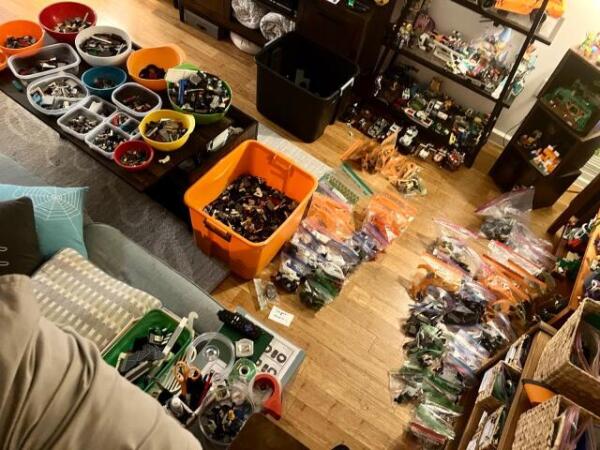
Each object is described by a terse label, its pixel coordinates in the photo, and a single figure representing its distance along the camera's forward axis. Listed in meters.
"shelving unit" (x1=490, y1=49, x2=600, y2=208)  2.09
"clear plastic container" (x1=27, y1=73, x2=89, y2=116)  1.70
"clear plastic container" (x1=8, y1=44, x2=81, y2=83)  1.77
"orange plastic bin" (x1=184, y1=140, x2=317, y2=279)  1.76
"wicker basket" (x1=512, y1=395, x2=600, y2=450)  1.08
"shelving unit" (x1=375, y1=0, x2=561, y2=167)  2.04
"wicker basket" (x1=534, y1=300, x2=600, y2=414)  1.16
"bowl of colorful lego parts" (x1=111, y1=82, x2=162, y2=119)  1.82
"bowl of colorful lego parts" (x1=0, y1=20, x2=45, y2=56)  1.82
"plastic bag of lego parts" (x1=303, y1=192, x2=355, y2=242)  2.13
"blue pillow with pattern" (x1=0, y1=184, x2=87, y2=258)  1.40
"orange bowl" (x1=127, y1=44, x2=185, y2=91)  1.86
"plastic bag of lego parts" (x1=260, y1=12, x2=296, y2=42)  2.63
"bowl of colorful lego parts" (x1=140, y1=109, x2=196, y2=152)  1.67
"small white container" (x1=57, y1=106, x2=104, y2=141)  1.68
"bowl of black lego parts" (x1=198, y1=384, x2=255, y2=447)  1.22
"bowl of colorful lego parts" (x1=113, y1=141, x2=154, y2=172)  1.63
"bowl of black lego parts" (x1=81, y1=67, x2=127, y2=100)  1.83
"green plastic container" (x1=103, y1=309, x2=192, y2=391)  1.24
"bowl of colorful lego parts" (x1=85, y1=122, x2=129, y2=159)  1.67
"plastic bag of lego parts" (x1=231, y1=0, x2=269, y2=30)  2.69
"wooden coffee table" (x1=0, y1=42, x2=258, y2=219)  1.64
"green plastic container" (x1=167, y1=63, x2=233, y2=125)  1.77
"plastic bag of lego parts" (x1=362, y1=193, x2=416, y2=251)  2.20
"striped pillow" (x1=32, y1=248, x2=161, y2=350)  1.26
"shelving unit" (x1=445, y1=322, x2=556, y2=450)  1.29
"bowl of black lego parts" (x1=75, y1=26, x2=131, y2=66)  1.87
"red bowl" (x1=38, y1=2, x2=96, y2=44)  2.01
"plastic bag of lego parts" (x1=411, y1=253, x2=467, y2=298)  2.06
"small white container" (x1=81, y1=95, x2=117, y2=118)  1.80
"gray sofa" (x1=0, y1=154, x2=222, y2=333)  1.46
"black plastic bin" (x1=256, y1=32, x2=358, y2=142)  2.31
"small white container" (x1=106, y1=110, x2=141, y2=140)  1.75
